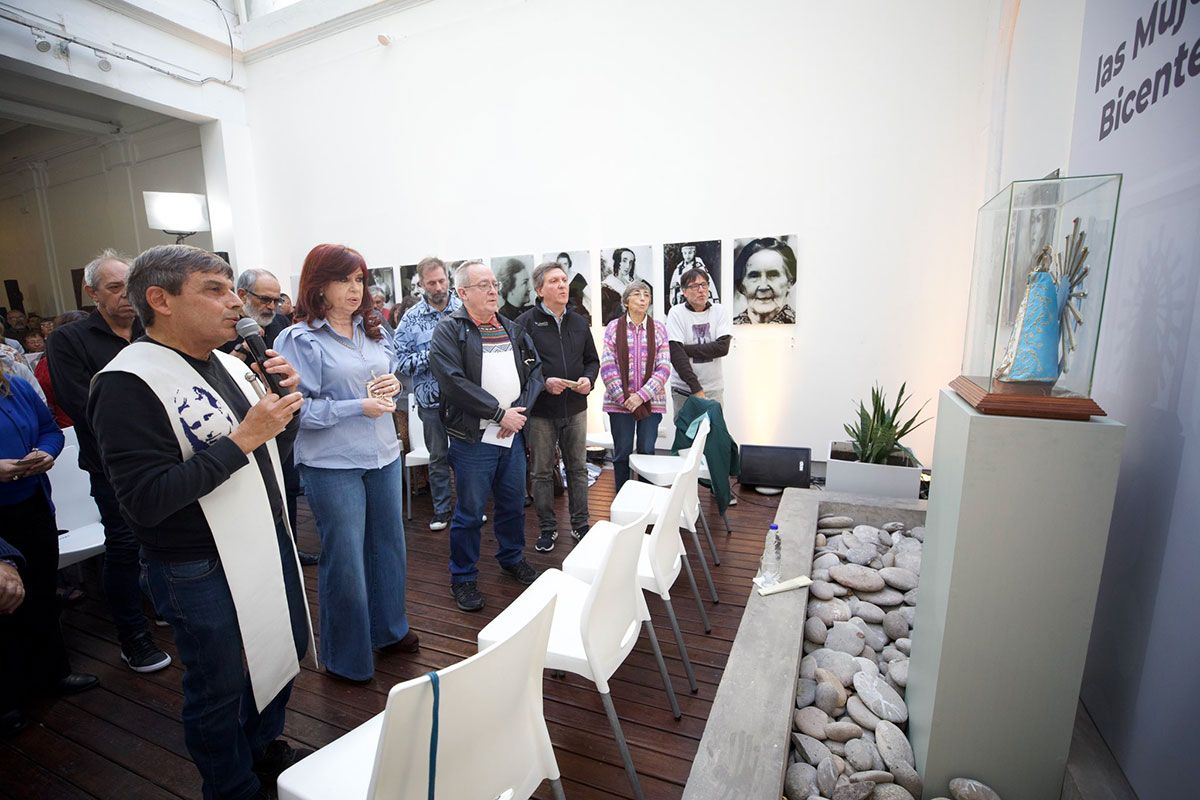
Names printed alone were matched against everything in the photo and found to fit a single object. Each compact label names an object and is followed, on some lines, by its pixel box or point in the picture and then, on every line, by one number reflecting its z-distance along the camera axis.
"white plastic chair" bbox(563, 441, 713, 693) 2.27
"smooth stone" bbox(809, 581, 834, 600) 2.80
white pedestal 1.51
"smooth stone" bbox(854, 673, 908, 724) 2.08
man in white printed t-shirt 4.67
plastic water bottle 2.82
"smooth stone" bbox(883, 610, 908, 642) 2.58
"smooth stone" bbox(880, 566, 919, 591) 2.85
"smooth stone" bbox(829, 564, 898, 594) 2.85
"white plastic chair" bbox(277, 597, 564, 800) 1.04
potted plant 3.87
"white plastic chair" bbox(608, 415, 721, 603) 2.94
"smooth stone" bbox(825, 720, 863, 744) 1.99
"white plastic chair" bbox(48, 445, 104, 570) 3.06
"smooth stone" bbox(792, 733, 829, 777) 1.89
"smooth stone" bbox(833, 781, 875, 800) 1.72
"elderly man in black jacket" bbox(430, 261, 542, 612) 2.91
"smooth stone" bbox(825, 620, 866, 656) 2.45
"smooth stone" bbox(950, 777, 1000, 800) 1.69
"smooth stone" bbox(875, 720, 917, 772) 1.87
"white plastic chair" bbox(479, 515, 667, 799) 1.70
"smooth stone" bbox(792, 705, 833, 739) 2.02
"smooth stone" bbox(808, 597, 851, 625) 2.65
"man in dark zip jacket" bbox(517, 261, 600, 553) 3.52
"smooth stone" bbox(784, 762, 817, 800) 1.78
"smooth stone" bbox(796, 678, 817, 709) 2.18
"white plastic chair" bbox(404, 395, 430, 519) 4.42
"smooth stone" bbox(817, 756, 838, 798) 1.77
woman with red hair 2.20
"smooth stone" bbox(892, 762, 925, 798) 1.80
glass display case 1.57
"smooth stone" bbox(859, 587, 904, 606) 2.79
